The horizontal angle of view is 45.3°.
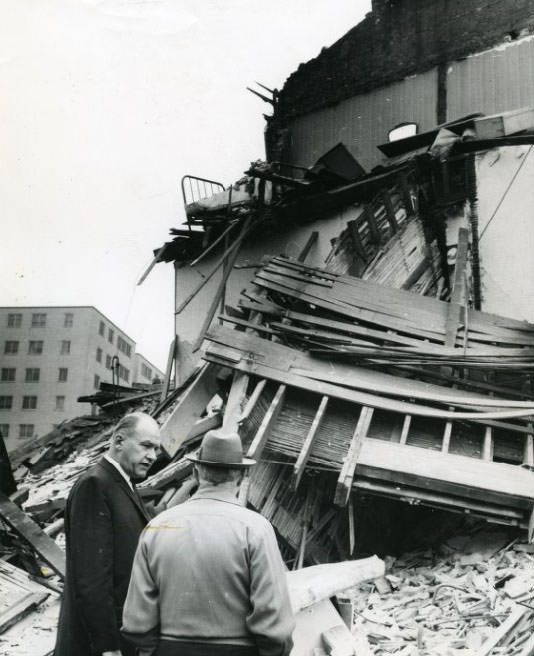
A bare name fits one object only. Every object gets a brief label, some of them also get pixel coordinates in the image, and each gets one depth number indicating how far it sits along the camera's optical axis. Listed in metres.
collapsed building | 5.69
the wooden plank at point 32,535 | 6.29
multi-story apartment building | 54.53
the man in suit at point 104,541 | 3.03
